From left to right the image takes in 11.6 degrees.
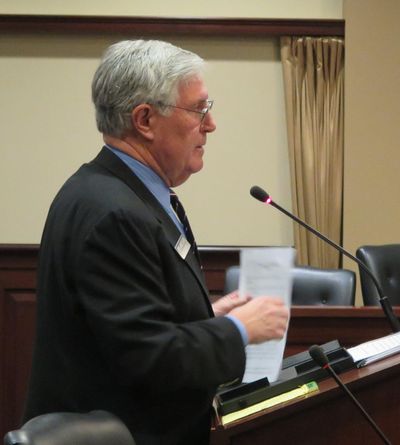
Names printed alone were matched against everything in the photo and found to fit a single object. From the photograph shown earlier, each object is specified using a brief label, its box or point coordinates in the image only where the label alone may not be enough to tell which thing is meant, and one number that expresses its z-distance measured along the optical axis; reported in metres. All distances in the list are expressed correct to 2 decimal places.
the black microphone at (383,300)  3.83
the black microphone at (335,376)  3.18
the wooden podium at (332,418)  3.23
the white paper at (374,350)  3.35
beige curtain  6.85
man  3.08
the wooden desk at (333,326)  4.26
